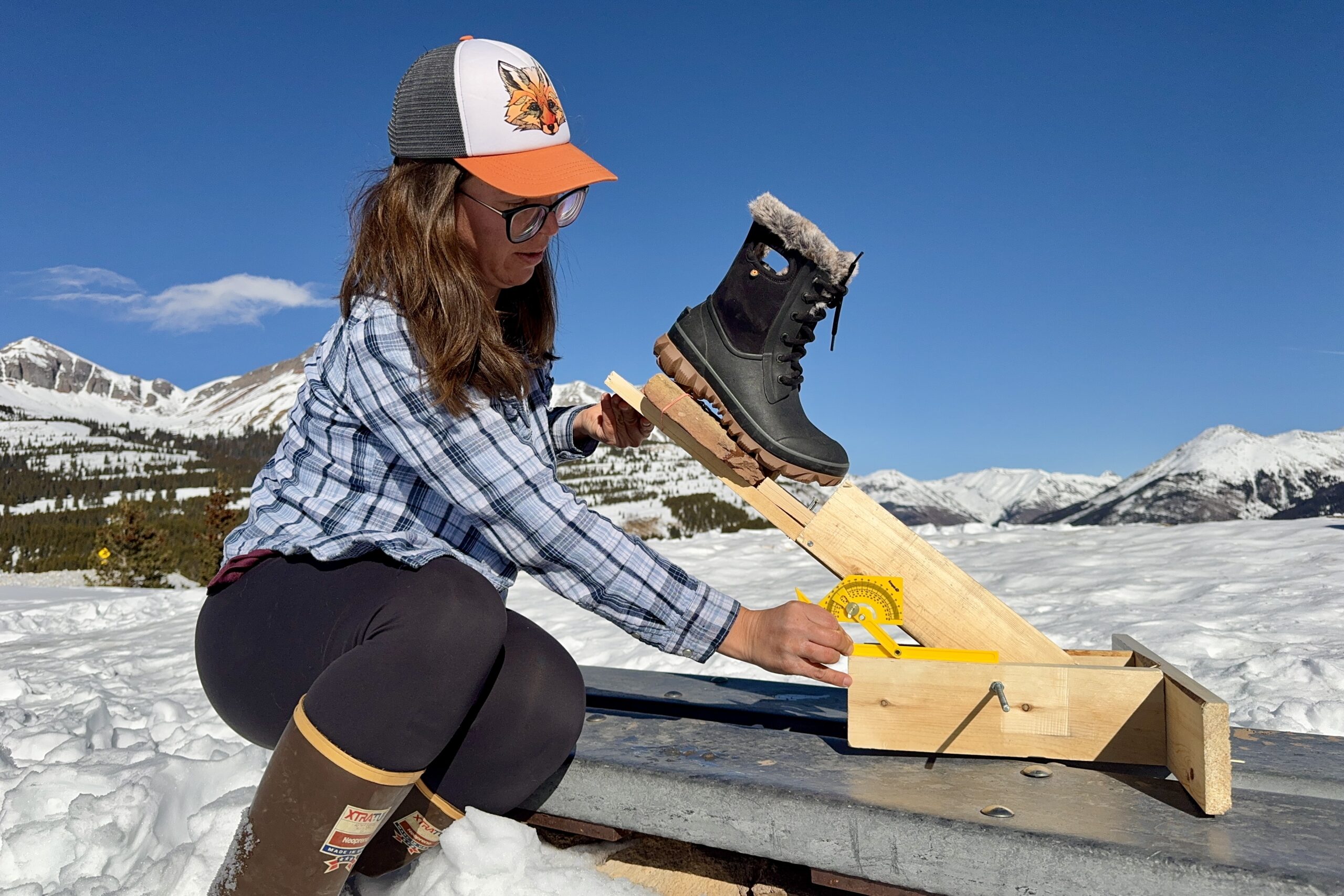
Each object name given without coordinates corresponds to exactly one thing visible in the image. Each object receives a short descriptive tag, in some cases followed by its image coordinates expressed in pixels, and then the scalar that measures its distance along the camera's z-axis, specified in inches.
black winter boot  76.4
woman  61.1
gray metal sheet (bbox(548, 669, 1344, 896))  49.9
